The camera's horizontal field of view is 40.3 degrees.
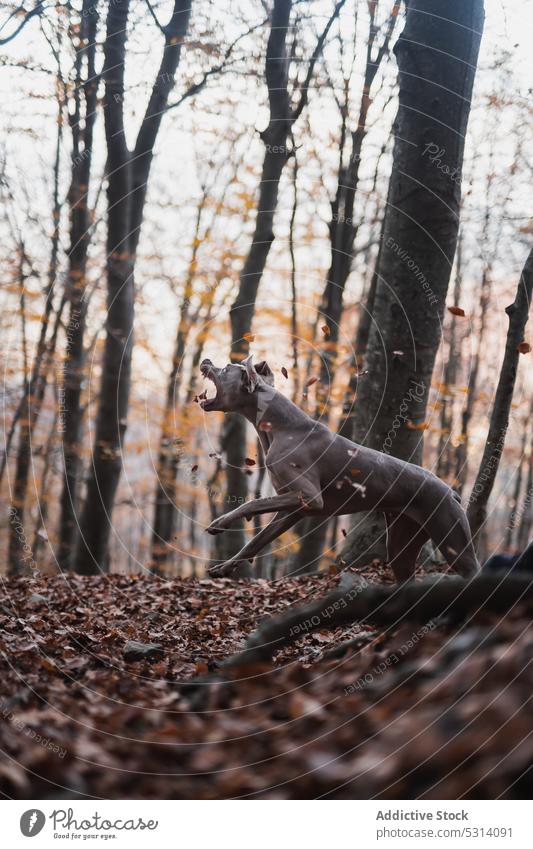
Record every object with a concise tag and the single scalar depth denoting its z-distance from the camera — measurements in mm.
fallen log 4848
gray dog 7863
